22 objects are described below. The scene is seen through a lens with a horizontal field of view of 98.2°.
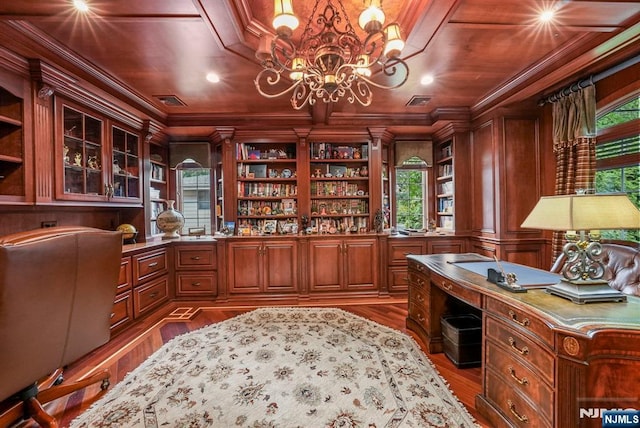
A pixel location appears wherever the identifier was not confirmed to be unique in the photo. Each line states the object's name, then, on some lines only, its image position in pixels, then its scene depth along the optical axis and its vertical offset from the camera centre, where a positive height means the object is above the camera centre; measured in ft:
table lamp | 4.37 -0.29
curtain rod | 7.59 +3.96
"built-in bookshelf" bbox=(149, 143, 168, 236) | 13.91 +1.63
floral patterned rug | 5.56 -4.10
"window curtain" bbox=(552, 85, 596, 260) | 8.74 +2.17
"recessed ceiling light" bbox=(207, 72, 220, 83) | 9.27 +4.66
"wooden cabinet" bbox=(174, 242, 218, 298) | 12.97 -2.71
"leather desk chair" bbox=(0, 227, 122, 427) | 4.28 -1.60
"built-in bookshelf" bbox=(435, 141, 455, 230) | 14.19 +1.24
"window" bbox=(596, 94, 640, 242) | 8.07 +1.69
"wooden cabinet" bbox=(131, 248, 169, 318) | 10.57 -2.73
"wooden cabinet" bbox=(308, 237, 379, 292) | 13.17 -2.53
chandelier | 5.13 +3.46
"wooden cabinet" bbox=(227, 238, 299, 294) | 12.96 -2.49
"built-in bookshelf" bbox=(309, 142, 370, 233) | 14.12 +1.17
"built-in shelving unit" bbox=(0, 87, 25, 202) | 7.45 +1.91
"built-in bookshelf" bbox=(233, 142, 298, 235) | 13.92 +1.04
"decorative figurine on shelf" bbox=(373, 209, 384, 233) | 13.66 -0.55
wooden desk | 3.76 -2.26
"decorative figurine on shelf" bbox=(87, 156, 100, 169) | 9.99 +1.92
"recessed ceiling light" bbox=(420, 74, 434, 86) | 9.63 +4.67
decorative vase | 13.43 -0.39
